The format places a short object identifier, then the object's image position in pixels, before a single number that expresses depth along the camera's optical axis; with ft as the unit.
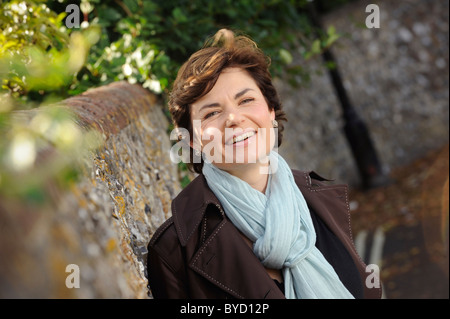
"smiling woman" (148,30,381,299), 5.34
